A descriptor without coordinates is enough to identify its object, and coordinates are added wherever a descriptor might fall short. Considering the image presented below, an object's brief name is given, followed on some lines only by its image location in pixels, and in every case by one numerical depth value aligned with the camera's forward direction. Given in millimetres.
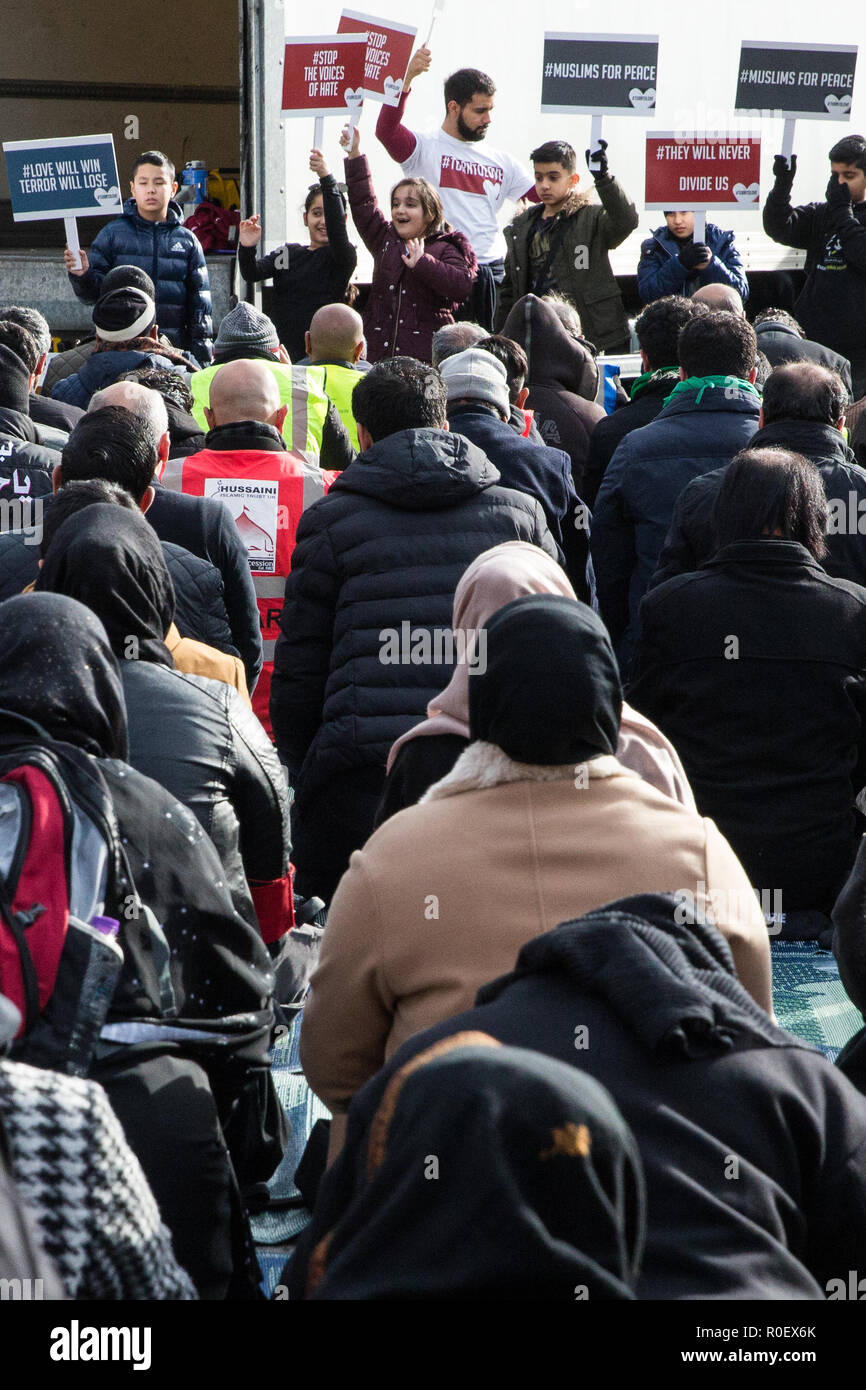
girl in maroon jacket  16687
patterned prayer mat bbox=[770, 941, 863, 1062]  8187
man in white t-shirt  18766
